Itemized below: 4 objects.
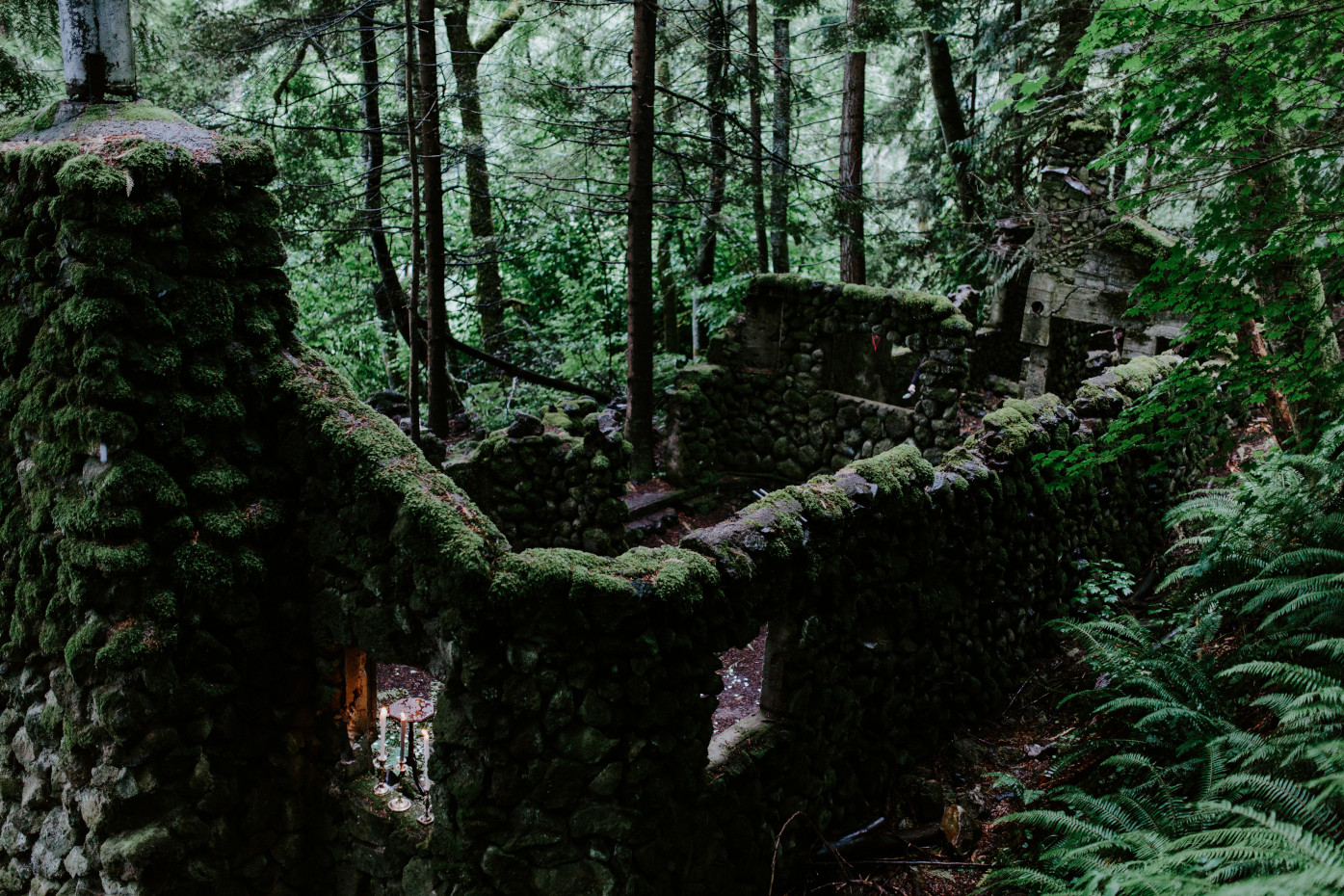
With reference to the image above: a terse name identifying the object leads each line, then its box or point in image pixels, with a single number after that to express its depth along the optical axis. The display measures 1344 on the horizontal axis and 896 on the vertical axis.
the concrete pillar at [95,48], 4.51
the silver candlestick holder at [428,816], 4.28
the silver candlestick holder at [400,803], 4.37
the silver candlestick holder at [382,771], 4.52
